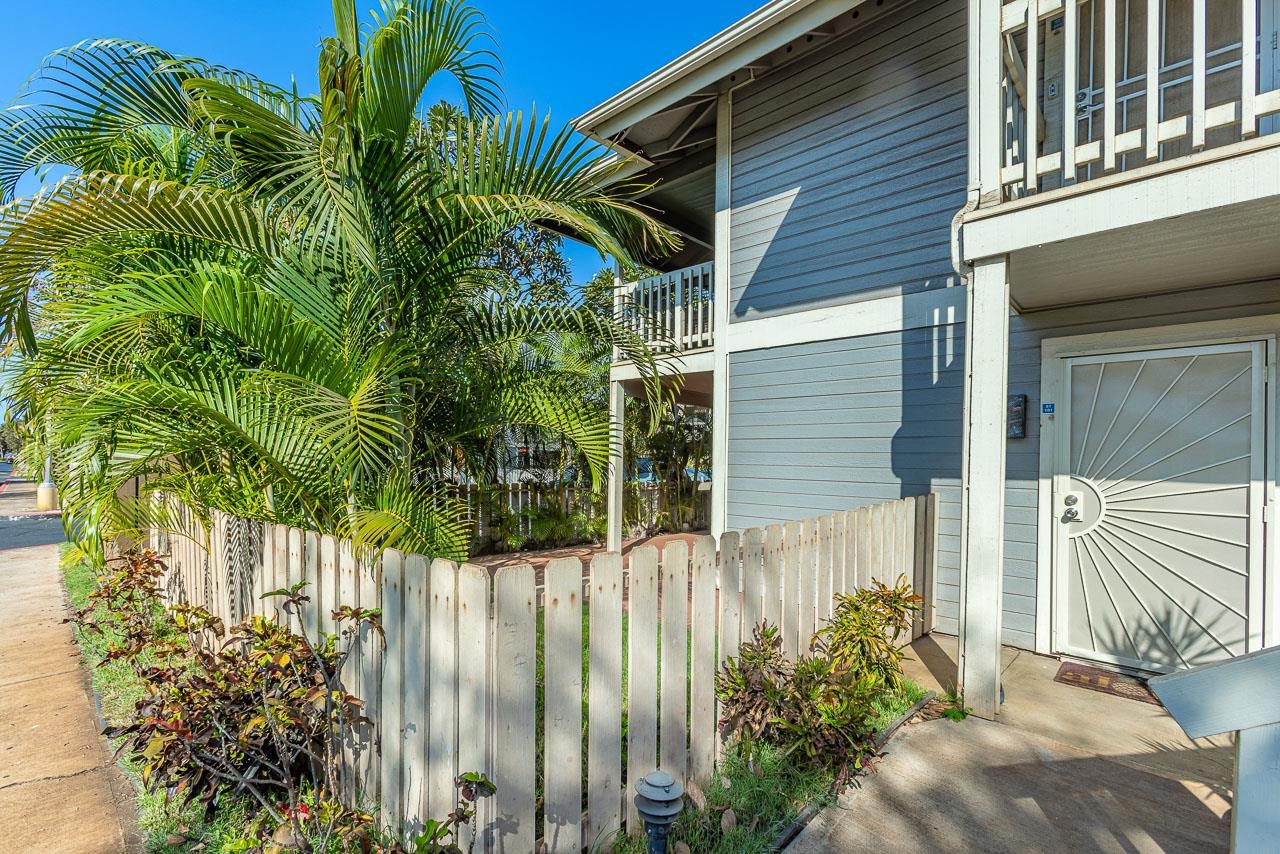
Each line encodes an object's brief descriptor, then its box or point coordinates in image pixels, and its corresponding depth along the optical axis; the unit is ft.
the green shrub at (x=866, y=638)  8.99
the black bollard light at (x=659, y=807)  5.61
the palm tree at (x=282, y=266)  8.28
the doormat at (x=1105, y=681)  10.96
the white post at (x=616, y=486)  23.04
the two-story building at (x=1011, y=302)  9.34
